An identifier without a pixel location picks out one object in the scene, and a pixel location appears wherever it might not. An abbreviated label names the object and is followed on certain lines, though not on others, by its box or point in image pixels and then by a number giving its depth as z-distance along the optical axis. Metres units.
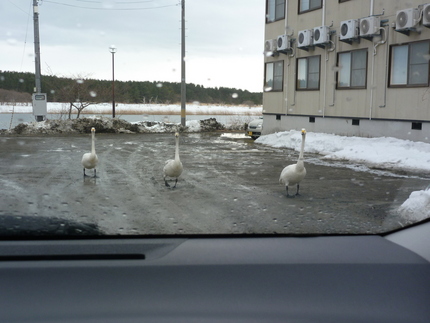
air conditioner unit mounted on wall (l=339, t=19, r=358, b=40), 15.84
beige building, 14.51
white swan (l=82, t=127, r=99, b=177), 6.58
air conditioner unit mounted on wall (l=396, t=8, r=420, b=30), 13.61
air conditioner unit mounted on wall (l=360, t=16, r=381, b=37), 15.29
